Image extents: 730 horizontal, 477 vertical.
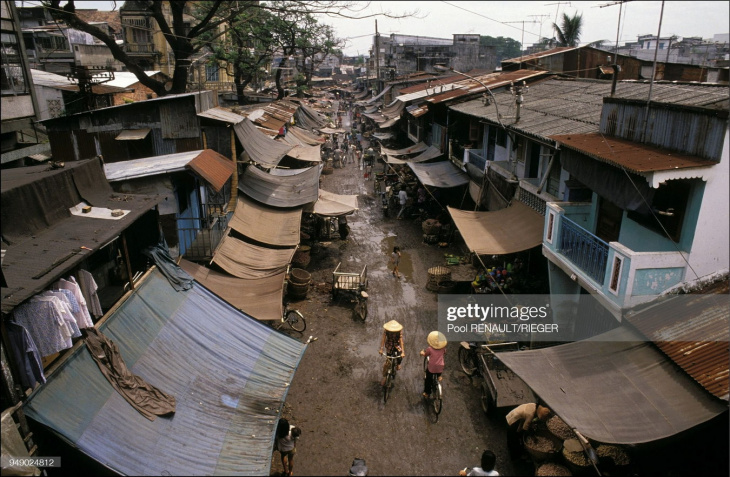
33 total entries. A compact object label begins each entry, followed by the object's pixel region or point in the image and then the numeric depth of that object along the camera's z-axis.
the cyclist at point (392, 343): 11.63
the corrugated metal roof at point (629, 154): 8.01
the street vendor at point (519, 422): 9.35
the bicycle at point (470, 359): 12.19
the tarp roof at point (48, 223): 5.94
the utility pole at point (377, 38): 52.17
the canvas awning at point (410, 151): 30.71
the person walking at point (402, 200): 25.69
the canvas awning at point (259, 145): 17.75
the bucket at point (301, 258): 18.95
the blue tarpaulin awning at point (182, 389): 6.11
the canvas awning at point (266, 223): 15.92
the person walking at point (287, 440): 8.69
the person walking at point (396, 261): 18.64
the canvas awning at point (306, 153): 27.00
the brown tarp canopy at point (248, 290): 12.22
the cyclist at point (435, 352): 10.80
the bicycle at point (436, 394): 10.73
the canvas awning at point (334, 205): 19.72
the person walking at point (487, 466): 7.70
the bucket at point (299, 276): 16.77
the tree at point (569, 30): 34.78
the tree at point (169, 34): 15.47
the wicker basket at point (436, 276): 17.02
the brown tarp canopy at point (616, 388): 6.66
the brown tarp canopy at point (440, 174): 21.80
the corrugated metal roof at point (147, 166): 11.52
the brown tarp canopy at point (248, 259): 13.59
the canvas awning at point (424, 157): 26.93
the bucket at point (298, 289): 16.62
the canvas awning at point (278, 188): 18.30
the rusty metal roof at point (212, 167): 11.73
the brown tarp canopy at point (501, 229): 13.73
